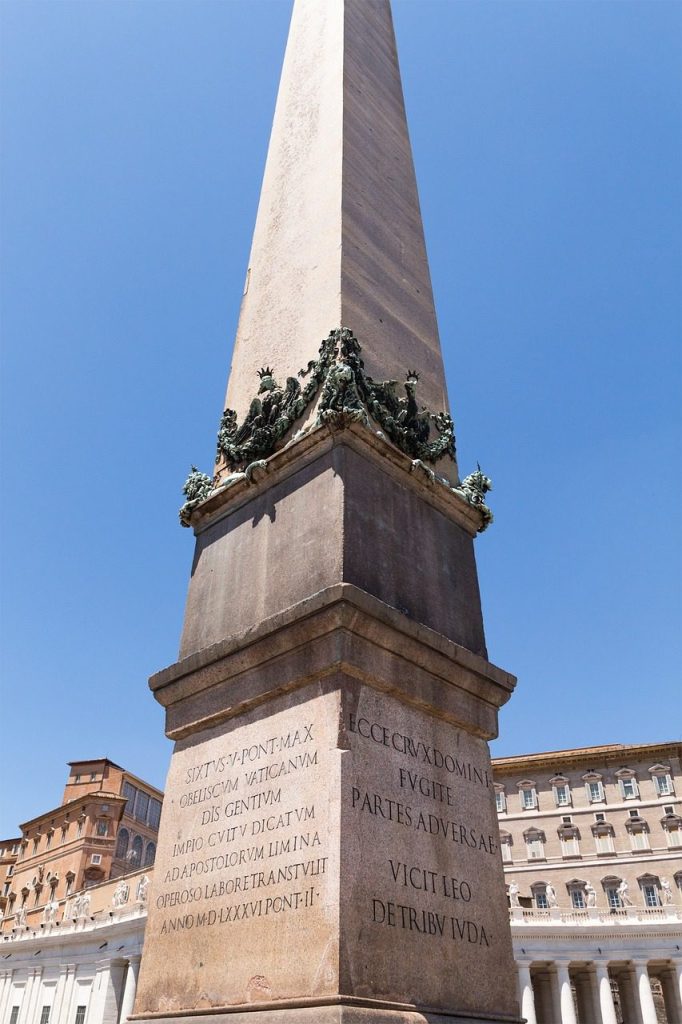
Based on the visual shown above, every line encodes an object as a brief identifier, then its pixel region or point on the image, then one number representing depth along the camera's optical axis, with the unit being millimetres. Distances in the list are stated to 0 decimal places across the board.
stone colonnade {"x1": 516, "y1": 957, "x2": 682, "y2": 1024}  47562
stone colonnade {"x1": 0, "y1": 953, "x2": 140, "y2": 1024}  46906
